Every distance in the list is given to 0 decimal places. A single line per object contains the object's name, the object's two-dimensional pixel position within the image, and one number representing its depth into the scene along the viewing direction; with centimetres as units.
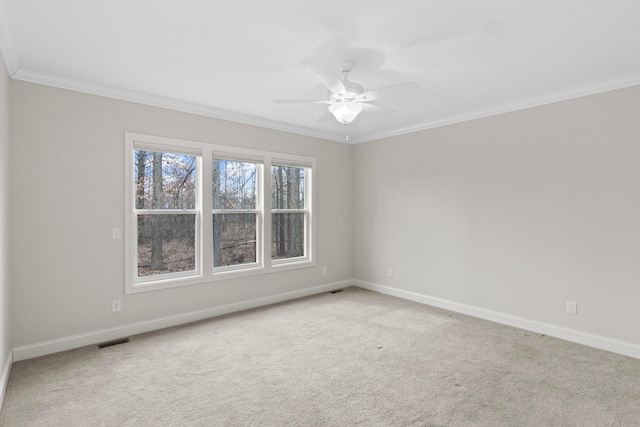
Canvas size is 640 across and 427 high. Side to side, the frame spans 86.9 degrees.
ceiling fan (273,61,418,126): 252
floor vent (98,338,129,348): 333
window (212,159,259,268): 437
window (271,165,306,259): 499
